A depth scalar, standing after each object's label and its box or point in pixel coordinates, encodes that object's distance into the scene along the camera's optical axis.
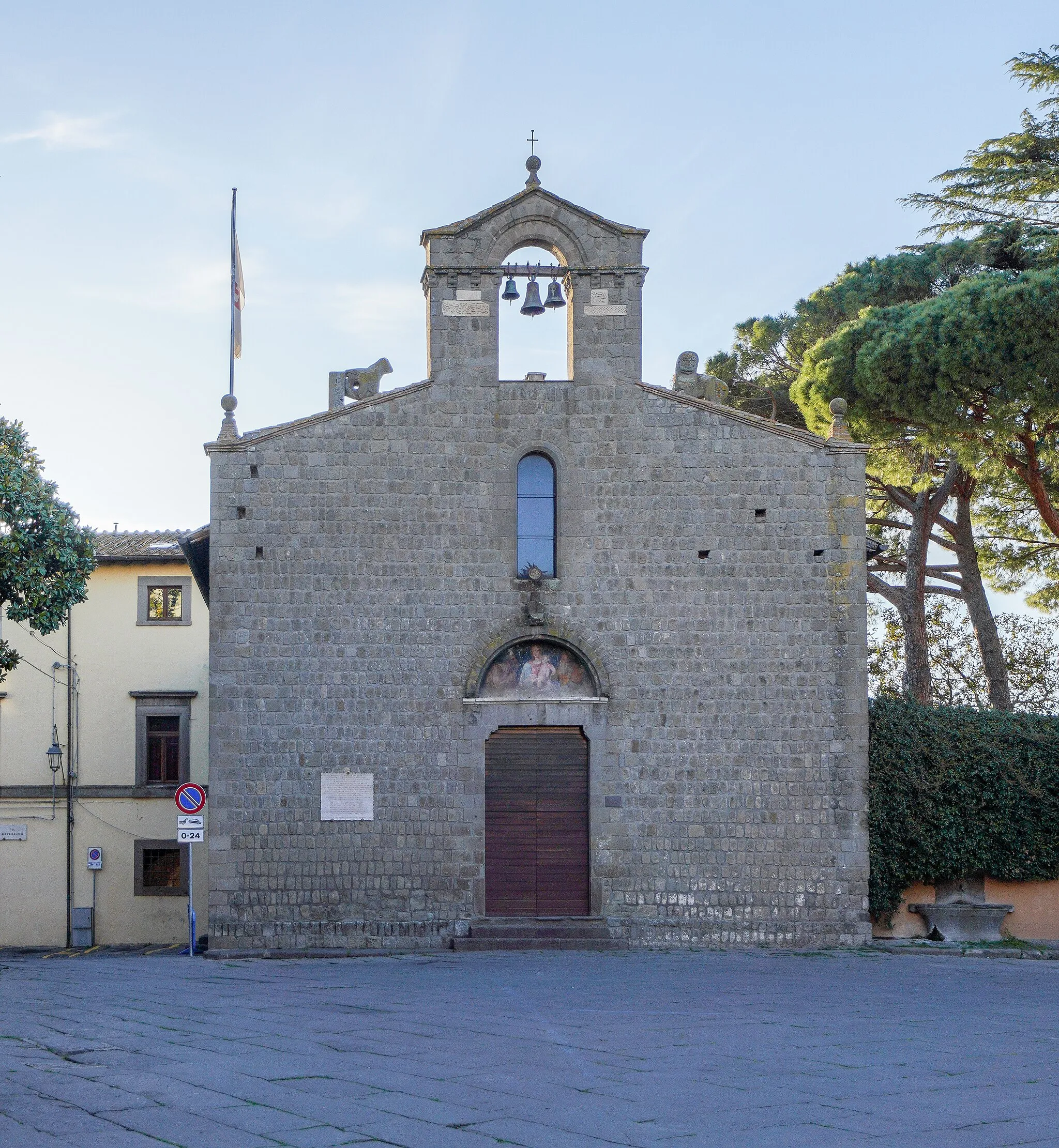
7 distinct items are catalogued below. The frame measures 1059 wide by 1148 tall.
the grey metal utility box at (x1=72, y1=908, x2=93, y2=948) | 29.20
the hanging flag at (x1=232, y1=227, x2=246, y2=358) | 23.95
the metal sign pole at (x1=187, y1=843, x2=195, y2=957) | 19.61
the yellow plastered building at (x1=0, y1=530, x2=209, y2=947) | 29.61
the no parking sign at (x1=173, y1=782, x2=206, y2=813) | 19.88
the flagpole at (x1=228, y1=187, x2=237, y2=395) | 23.19
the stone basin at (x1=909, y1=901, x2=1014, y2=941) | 20.95
